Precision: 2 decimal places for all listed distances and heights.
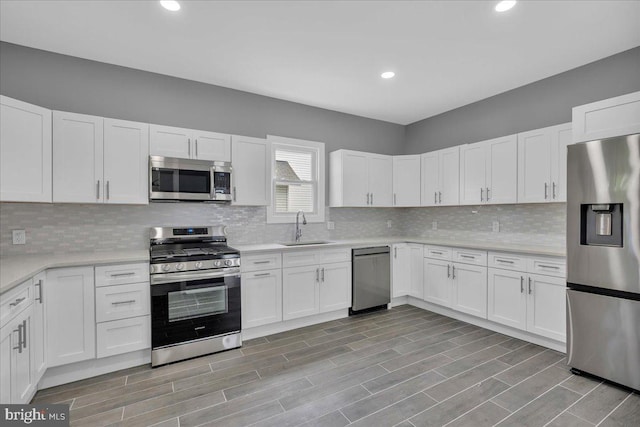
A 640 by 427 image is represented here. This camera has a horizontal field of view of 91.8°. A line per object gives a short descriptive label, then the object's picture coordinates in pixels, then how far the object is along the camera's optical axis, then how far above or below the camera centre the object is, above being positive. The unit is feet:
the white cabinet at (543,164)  10.43 +1.74
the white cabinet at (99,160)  8.93 +1.64
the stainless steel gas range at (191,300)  9.15 -2.69
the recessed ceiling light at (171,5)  7.49 +5.13
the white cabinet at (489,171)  11.83 +1.70
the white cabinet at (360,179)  14.70 +1.69
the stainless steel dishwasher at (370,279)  13.39 -2.91
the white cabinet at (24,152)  7.72 +1.63
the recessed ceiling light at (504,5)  7.49 +5.10
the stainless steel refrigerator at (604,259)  7.57 -1.19
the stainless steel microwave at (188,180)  10.11 +1.16
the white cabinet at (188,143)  10.25 +2.44
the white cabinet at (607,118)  7.82 +2.53
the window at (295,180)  13.78 +1.57
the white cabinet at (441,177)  13.92 +1.69
